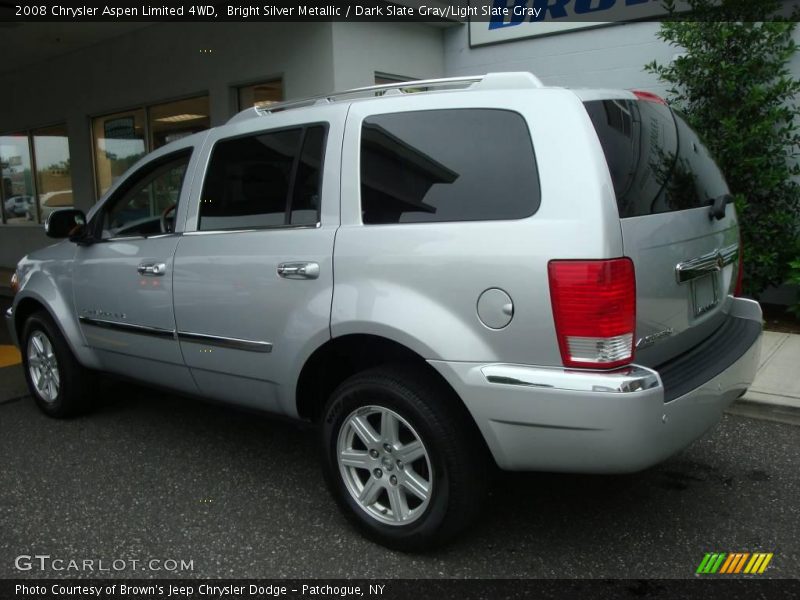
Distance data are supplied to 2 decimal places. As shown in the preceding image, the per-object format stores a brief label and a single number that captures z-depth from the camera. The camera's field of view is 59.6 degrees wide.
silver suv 2.43
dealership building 8.03
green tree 6.61
